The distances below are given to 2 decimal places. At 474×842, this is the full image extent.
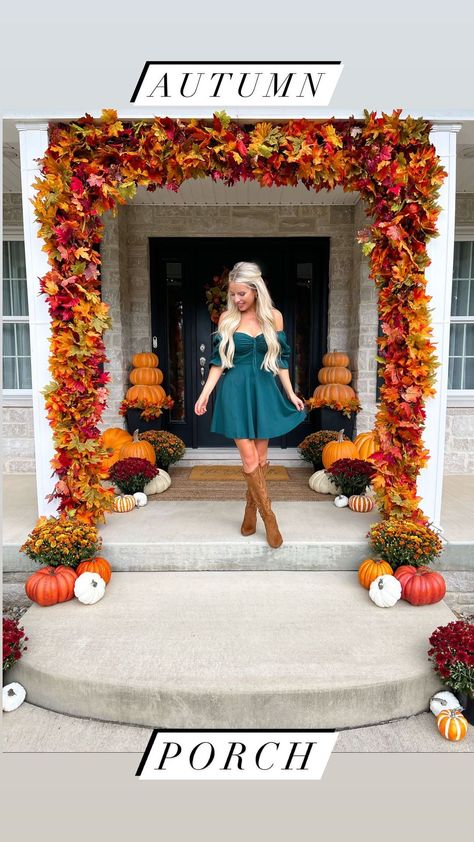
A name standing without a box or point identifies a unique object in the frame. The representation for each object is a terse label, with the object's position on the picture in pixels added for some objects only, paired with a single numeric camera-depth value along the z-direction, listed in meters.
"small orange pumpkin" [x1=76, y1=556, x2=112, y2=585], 3.40
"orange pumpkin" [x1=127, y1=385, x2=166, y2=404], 6.02
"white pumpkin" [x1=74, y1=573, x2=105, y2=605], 3.24
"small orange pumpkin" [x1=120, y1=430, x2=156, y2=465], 5.46
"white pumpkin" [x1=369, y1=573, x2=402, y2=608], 3.19
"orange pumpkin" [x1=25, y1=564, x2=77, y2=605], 3.26
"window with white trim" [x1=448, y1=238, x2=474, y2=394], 6.15
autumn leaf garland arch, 3.38
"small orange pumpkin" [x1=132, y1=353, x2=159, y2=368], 6.20
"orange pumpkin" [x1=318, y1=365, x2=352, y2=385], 6.07
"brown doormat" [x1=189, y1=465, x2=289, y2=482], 5.75
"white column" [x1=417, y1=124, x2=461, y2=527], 3.56
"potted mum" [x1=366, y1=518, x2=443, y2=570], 3.42
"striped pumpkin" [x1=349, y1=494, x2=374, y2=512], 4.42
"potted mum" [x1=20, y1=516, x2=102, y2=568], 3.42
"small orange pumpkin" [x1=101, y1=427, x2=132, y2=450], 5.77
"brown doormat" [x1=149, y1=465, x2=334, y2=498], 4.93
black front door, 6.35
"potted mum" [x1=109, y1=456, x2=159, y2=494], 4.75
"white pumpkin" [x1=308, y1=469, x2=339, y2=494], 5.02
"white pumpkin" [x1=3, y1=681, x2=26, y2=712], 2.68
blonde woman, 3.60
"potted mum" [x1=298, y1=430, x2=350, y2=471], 5.75
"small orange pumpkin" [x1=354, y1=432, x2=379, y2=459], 5.48
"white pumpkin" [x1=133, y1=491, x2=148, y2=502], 4.63
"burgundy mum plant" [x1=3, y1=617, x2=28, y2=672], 2.70
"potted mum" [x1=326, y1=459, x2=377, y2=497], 4.65
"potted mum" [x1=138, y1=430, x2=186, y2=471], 5.79
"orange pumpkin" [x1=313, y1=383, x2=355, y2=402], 5.96
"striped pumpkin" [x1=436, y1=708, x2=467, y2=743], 2.47
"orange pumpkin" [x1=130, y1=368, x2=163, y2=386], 6.15
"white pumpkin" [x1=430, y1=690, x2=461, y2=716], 2.59
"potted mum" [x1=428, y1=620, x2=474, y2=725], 2.57
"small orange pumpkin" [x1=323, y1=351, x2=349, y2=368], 6.11
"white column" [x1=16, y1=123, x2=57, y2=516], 3.58
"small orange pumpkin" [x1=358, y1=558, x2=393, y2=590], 3.37
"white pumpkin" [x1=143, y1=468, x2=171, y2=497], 5.04
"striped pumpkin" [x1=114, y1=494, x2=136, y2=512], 4.44
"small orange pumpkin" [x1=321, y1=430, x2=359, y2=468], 5.35
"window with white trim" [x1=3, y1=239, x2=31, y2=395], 6.23
